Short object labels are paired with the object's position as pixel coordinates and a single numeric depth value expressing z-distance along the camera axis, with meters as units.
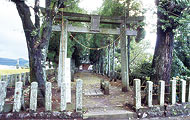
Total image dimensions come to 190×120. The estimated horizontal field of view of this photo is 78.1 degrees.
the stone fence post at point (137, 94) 3.16
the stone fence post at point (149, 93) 3.21
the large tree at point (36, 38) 3.19
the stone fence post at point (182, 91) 3.46
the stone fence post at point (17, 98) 2.82
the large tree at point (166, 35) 3.63
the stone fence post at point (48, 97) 2.88
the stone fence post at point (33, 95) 2.85
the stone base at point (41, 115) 2.77
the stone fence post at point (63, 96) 2.94
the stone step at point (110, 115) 2.98
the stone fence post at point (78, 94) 3.00
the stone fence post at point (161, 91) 3.27
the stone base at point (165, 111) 3.17
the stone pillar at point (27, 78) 6.38
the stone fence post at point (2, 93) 2.78
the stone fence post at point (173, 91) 3.34
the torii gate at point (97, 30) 5.13
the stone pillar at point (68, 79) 3.44
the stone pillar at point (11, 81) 4.96
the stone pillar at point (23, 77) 5.82
